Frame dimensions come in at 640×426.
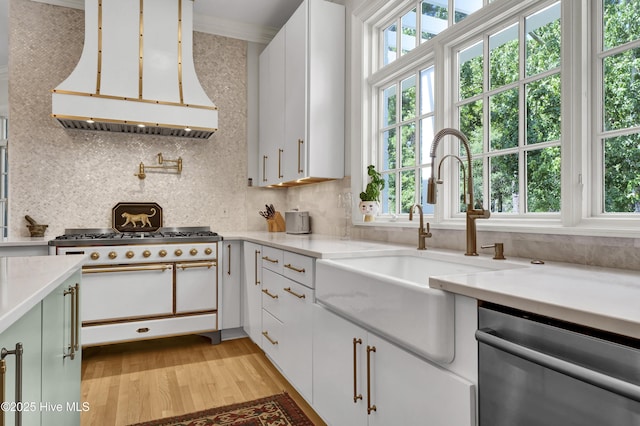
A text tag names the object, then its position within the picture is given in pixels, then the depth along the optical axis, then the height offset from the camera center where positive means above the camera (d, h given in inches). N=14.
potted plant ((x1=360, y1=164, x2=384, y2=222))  104.0 +5.1
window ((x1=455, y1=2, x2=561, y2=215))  64.9 +19.5
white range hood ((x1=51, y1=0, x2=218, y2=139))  117.3 +45.0
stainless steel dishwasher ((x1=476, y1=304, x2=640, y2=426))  26.8 -12.4
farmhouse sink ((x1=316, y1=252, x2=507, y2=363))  41.9 -11.0
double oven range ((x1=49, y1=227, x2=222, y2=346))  111.4 -20.8
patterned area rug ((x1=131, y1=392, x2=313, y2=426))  78.2 -41.9
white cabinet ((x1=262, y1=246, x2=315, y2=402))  79.8 -23.1
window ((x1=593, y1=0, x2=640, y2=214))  53.4 +15.2
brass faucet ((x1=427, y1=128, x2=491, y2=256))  65.5 +2.1
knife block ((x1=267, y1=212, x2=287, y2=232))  152.8 -2.9
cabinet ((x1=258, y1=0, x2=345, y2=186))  114.7 +38.0
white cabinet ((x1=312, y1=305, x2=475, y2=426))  41.6 -22.2
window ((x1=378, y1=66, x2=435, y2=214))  95.2 +20.3
